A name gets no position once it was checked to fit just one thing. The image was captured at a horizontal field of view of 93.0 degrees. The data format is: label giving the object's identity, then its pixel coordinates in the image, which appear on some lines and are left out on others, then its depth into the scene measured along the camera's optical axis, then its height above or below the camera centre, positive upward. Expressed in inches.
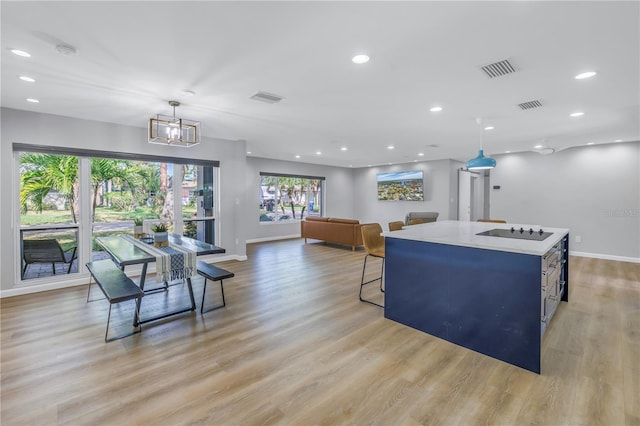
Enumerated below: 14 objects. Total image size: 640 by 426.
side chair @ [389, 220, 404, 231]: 164.3 -10.1
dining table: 112.2 -17.8
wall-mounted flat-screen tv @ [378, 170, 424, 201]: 354.0 +26.4
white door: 354.3 +14.9
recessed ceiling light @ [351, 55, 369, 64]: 97.5 +48.6
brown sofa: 281.1 -22.8
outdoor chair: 162.1 -25.3
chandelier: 140.1 +35.7
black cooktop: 112.4 -10.4
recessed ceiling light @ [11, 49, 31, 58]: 93.8 +48.5
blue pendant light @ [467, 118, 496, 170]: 155.0 +23.3
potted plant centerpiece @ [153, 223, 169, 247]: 132.5 -13.1
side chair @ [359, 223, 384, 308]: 144.7 -16.6
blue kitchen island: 89.3 -26.5
